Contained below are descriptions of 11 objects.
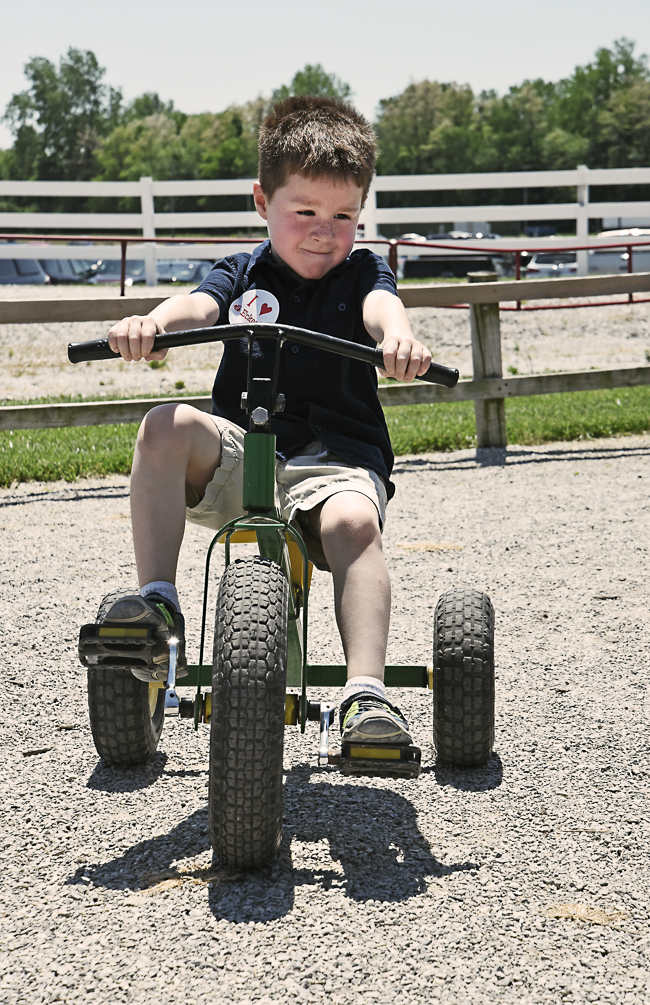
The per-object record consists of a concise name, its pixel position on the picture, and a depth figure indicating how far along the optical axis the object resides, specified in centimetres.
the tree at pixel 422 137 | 8319
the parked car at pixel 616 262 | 2743
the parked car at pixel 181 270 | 2208
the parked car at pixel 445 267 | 2809
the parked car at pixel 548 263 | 2728
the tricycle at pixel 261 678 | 194
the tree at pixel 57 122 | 9756
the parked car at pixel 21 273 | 1989
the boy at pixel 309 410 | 223
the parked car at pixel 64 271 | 2179
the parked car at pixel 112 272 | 2342
